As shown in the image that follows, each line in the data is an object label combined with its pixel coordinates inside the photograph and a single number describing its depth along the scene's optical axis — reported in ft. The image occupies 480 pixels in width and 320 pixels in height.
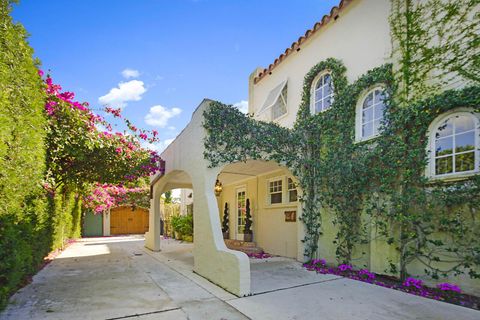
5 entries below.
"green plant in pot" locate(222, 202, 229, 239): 39.24
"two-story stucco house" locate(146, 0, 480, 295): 16.98
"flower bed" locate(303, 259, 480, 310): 15.06
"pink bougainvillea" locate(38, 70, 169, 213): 20.92
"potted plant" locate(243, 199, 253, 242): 34.08
